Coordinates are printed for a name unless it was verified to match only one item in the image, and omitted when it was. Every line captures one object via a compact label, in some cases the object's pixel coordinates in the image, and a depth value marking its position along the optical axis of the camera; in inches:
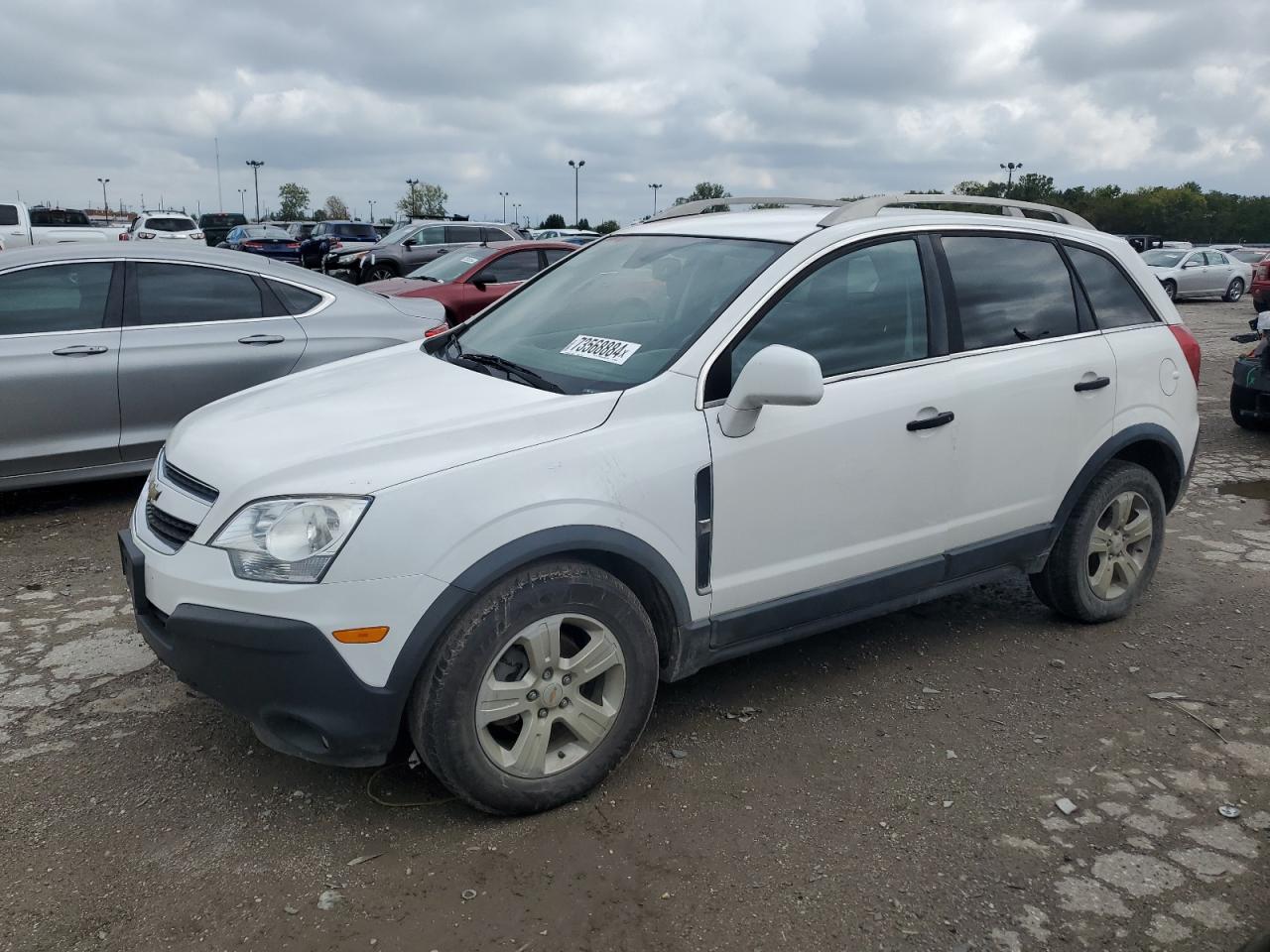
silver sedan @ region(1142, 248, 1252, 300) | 1022.4
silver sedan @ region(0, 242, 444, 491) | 227.3
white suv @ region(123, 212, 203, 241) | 1140.0
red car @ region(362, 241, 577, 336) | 487.2
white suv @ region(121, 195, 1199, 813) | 110.9
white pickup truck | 840.9
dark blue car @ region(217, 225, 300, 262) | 1151.6
